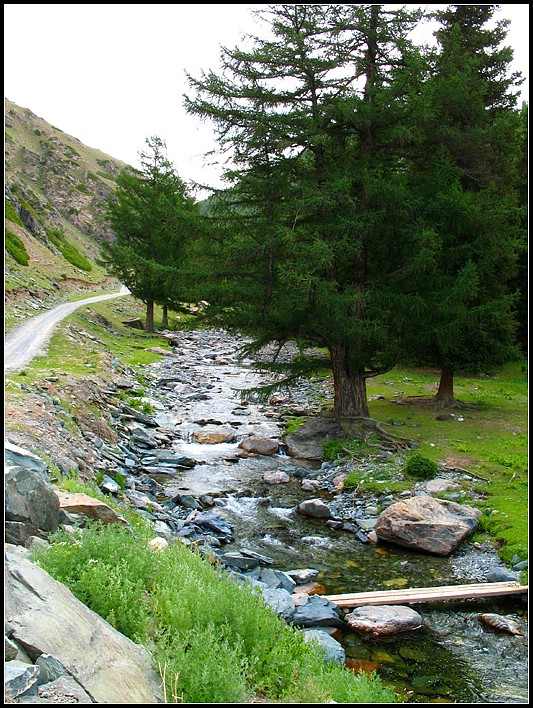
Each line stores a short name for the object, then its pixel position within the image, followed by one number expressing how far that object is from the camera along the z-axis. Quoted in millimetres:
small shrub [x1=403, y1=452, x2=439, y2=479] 15188
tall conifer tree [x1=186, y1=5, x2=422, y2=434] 17328
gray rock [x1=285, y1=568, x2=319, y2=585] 10250
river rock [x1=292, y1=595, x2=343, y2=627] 8586
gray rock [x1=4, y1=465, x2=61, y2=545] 6754
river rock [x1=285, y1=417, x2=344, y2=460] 18656
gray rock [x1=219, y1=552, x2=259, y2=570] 10445
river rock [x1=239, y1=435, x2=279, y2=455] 19047
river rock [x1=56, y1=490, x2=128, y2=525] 8438
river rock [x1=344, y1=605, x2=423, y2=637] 8508
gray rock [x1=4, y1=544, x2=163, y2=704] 4551
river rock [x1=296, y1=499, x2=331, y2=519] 13594
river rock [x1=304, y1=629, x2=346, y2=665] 7487
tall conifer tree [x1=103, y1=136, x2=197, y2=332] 41281
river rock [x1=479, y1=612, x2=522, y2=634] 8617
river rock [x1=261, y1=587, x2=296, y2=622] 8594
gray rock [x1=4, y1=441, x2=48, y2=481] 7359
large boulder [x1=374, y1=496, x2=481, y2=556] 11602
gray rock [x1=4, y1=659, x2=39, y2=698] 3969
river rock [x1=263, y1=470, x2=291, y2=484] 16094
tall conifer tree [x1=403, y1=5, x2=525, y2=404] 17781
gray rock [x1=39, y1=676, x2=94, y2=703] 4172
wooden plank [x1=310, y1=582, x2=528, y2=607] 9273
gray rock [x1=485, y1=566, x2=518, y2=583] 10215
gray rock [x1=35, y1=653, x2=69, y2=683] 4324
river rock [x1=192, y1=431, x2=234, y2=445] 20000
